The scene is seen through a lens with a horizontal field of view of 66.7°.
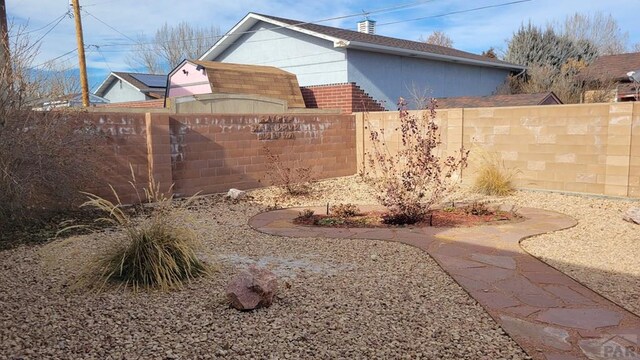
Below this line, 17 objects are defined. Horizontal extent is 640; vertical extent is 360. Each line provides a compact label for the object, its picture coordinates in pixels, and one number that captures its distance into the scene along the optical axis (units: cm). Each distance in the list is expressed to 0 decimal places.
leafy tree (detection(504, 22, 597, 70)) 2641
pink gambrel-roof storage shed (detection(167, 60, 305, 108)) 1503
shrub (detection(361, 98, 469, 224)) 723
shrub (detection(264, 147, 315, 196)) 1105
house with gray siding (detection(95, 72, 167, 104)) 2744
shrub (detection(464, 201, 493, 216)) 777
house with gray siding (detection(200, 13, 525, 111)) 1639
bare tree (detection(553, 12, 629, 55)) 3025
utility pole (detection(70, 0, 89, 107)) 1753
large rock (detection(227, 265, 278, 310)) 379
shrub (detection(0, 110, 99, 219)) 642
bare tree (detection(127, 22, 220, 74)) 3478
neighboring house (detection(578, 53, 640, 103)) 1941
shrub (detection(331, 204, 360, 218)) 787
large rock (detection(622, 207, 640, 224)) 699
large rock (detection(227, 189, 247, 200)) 983
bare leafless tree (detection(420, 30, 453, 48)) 4303
